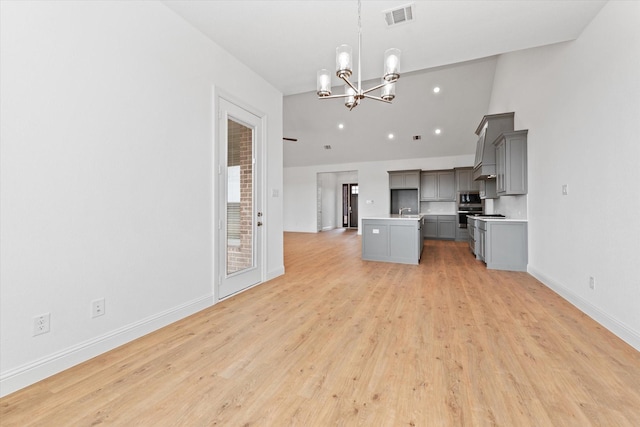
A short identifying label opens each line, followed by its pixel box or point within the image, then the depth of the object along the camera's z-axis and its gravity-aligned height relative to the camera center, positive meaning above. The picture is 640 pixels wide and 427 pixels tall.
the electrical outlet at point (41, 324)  1.73 -0.69
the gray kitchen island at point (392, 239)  5.32 -0.51
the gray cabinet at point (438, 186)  9.05 +0.88
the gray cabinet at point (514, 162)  4.63 +0.85
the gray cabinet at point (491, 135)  5.34 +1.48
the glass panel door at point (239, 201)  3.26 +0.16
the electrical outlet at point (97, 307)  2.03 -0.68
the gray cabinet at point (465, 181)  8.66 +1.00
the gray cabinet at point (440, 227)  9.01 -0.45
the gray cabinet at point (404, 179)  9.41 +1.16
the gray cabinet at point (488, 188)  6.31 +0.56
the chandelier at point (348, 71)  2.44 +1.30
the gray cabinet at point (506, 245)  4.72 -0.54
